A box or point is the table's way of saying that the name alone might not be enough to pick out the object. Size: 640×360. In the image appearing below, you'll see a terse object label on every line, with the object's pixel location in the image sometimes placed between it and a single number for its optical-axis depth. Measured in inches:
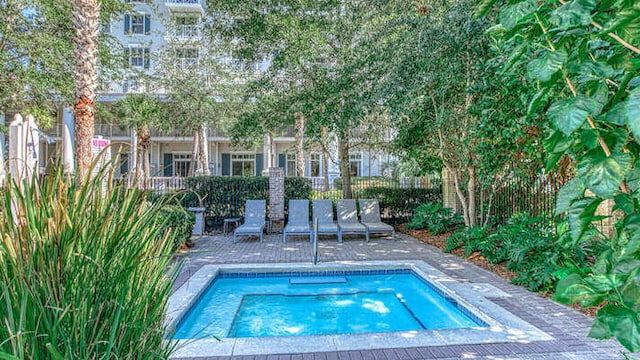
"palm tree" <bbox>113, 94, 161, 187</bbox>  711.1
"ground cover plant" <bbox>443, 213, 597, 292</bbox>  214.4
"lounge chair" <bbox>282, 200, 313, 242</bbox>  408.2
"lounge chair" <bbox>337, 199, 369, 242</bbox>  401.1
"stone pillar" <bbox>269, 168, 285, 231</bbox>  435.6
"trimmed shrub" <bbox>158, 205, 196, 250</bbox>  303.1
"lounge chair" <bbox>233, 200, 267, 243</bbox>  395.5
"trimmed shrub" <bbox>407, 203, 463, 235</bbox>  400.2
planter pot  422.2
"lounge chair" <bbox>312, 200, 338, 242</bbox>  410.0
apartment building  748.0
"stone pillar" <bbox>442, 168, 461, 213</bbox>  437.5
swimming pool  140.3
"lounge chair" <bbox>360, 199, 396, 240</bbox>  427.0
